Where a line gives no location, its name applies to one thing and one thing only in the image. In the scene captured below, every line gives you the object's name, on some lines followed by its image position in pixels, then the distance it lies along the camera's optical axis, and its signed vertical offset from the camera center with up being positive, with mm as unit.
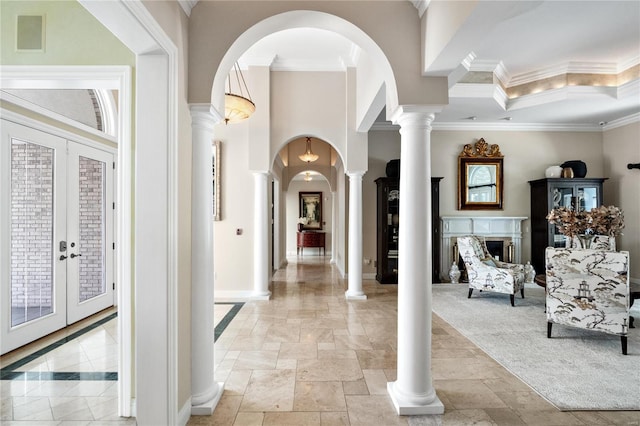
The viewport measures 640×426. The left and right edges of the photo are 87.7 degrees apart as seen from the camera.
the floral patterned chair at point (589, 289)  3158 -710
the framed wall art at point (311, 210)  12500 +323
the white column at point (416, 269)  2311 -357
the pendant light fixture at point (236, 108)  3745 +1300
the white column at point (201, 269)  2271 -348
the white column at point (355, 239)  5406 -339
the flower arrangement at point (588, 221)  3561 -40
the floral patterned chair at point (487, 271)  4867 -804
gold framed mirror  6688 +822
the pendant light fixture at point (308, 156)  7562 +1422
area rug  2488 -1309
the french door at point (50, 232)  3230 -143
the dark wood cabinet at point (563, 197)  6176 +383
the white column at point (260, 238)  5332 -309
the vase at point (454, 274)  6352 -1074
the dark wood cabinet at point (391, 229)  6434 -213
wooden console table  11508 -709
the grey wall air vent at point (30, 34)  2223 +1241
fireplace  6613 -306
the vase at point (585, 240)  3748 -256
